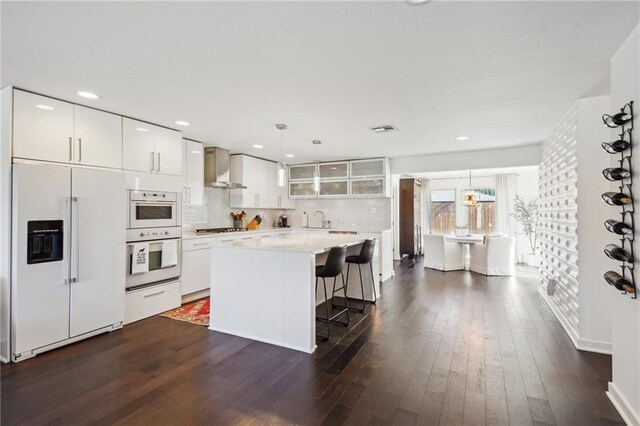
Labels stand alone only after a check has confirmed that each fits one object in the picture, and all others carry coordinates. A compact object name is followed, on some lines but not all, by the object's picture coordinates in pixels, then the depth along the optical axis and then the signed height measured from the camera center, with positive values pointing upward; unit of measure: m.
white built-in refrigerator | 2.60 -0.39
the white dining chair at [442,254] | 6.45 -0.85
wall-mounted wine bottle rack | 1.84 +0.15
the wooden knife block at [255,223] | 6.05 -0.17
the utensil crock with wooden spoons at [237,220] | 5.84 -0.11
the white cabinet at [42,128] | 2.66 +0.80
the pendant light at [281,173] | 3.51 +0.50
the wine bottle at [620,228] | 1.87 -0.08
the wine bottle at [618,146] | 1.87 +0.44
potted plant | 7.11 -0.14
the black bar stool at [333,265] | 3.11 -0.53
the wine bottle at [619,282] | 1.82 -0.42
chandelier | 7.16 +0.47
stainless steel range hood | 5.10 +0.79
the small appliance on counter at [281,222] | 7.05 -0.18
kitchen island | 2.82 -0.77
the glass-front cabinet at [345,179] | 6.01 +0.76
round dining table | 6.37 -0.53
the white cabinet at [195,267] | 4.16 -0.75
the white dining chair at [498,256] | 5.95 -0.82
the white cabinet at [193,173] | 4.54 +0.64
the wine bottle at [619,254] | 1.87 -0.24
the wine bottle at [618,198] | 1.86 +0.11
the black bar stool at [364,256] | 3.85 -0.53
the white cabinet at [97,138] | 3.06 +0.81
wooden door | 7.99 -0.09
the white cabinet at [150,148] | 3.49 +0.82
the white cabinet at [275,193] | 6.44 +0.49
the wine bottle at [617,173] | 1.87 +0.27
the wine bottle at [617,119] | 1.87 +0.61
